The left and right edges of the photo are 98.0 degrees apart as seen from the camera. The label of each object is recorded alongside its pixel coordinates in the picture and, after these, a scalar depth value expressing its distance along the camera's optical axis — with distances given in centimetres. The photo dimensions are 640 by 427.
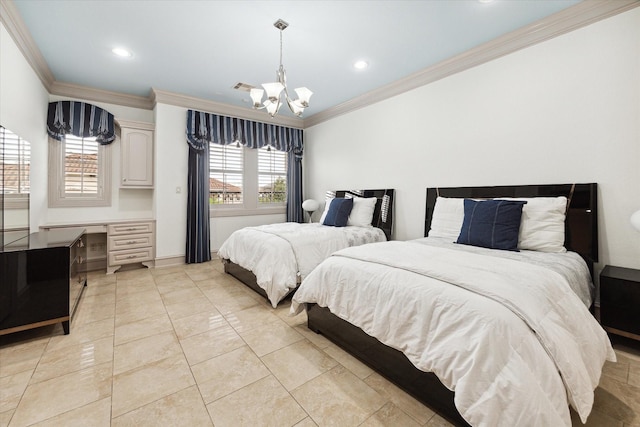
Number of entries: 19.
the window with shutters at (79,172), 395
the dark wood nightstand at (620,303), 196
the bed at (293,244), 284
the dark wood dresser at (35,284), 207
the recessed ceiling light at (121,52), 305
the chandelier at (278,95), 256
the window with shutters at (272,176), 547
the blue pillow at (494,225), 240
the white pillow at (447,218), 298
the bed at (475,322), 110
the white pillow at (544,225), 238
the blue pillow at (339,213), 411
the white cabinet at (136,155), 416
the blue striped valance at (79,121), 385
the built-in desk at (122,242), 392
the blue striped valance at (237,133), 457
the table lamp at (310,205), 531
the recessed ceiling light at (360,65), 334
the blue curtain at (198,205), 454
